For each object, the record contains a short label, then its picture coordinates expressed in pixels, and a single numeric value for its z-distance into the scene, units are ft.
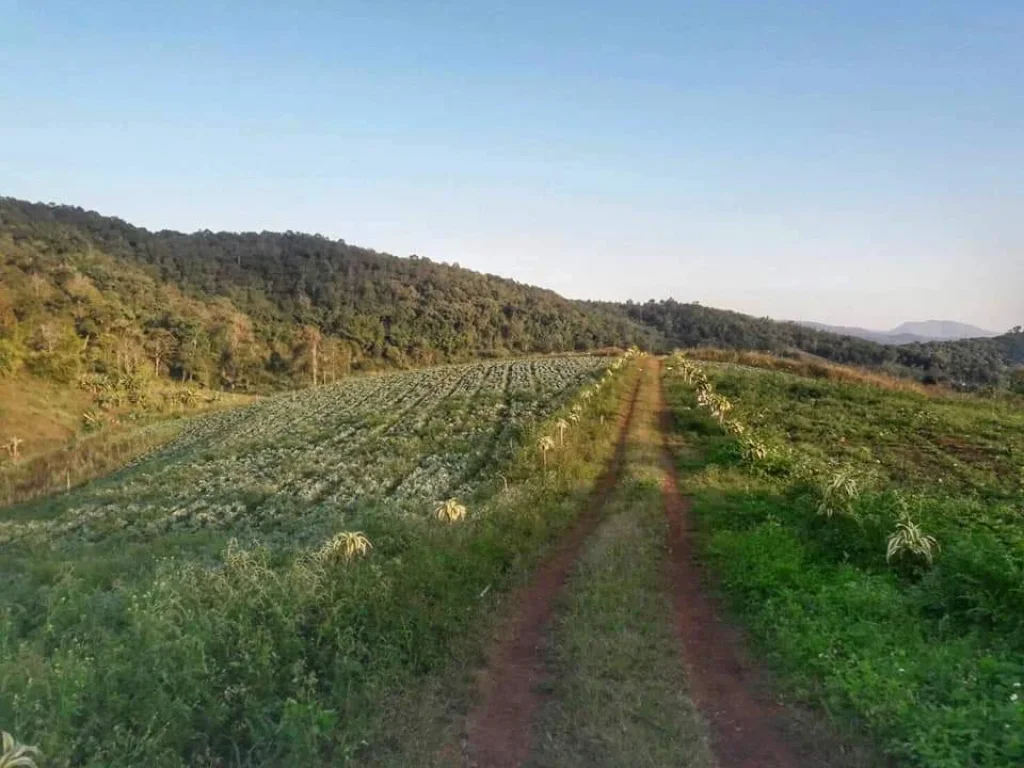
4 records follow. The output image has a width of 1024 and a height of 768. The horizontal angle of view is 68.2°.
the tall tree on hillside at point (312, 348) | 297.33
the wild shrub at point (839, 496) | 44.25
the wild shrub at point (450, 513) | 46.47
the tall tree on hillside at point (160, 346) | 263.49
